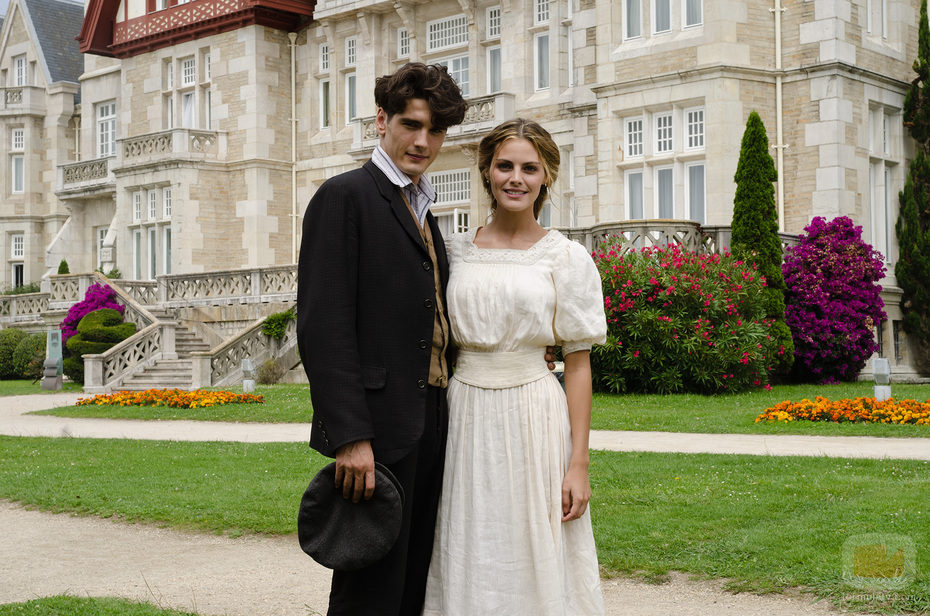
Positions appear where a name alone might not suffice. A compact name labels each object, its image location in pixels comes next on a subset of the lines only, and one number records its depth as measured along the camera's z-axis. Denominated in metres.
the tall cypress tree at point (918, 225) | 20.06
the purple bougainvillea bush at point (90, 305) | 26.03
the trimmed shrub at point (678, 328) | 16.16
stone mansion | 19.41
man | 3.68
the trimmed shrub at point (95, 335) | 24.55
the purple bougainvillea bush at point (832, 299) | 17.91
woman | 3.90
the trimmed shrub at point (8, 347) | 29.19
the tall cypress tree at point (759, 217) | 17.62
